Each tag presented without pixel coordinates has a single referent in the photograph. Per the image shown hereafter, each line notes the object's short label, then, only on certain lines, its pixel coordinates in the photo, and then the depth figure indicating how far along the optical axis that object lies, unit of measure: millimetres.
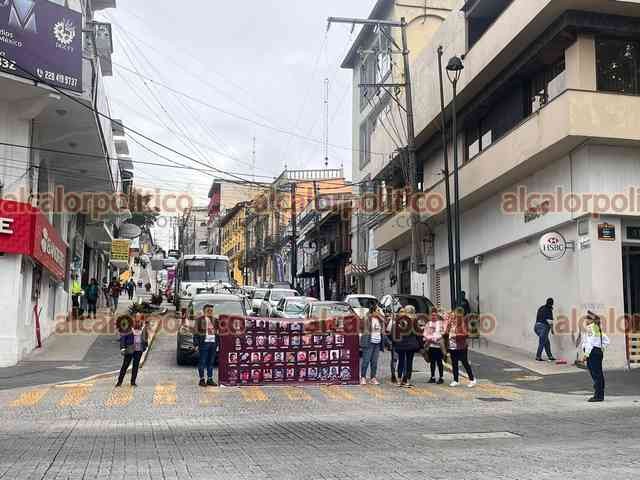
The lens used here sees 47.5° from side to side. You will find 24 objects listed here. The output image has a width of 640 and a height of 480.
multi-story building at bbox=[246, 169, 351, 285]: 65212
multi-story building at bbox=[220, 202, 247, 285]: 84938
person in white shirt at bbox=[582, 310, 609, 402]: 14289
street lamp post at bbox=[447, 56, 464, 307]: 21750
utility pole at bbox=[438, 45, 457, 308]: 22969
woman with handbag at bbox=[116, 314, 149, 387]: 16031
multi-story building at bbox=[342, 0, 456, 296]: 36125
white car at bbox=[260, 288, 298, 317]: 30162
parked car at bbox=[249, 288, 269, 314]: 32406
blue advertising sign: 18109
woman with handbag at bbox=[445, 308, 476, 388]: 16828
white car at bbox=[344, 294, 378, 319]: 26383
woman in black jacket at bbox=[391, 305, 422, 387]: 16844
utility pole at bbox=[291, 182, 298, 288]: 45134
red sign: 19203
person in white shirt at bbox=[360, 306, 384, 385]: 17062
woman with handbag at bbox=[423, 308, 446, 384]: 17391
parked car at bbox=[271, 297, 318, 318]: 25828
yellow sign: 44344
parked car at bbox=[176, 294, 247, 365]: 19625
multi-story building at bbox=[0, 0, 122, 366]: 18547
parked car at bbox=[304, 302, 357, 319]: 21016
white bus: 35844
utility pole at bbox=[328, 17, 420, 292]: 26500
